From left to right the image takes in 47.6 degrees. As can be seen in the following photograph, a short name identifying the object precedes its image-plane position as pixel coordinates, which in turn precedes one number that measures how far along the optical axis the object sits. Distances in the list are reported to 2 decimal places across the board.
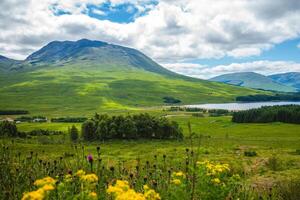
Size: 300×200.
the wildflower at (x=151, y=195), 5.99
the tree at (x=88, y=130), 84.94
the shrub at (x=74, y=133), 84.53
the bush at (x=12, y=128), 86.36
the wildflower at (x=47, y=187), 4.92
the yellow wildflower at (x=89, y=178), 6.02
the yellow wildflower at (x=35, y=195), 4.49
